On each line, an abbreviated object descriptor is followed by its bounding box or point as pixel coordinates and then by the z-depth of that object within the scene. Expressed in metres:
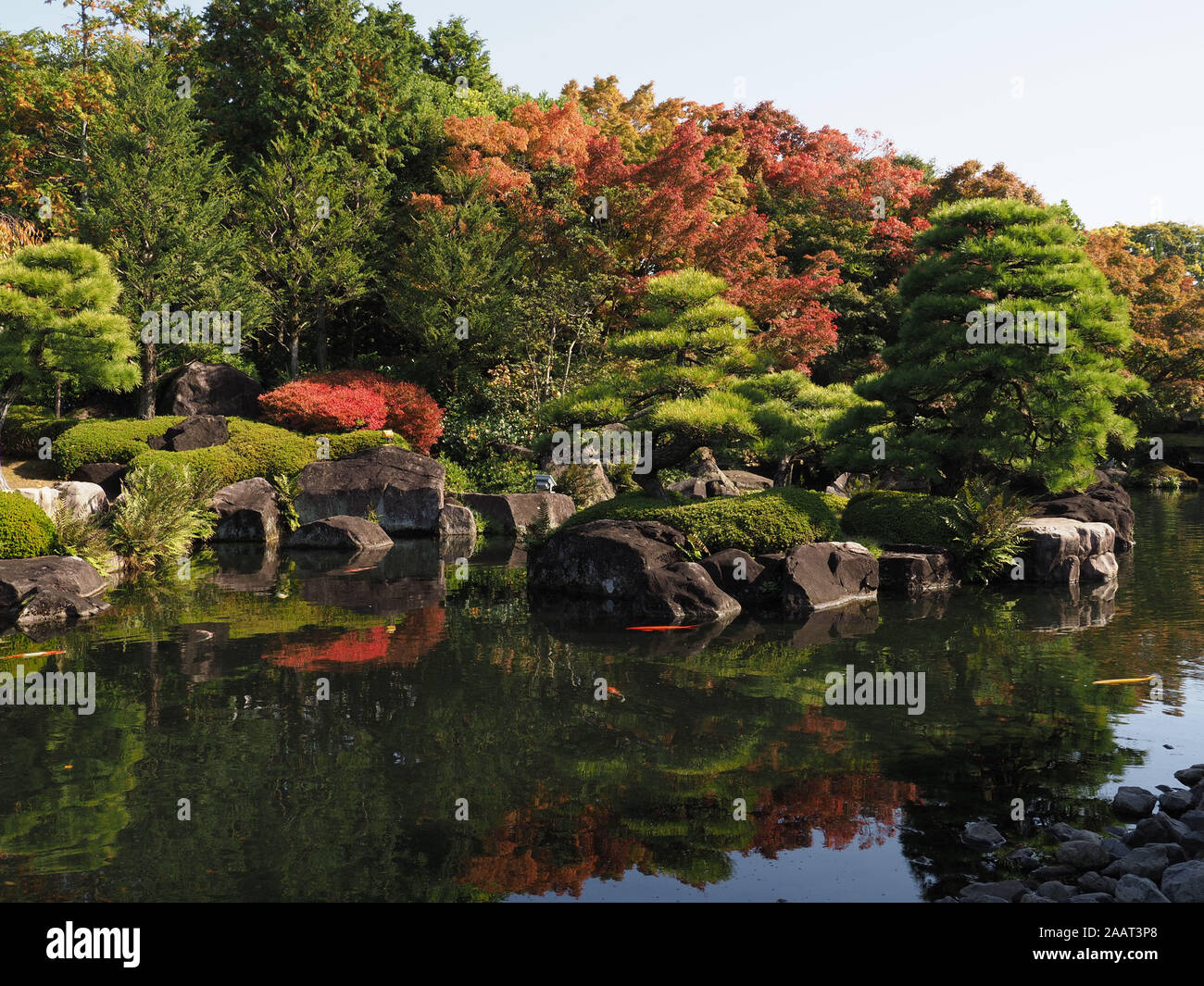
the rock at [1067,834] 4.87
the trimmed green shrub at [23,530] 12.40
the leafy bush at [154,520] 14.75
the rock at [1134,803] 5.40
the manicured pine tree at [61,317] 15.85
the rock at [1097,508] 16.94
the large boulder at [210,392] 23.39
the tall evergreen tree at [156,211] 23.09
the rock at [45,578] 11.41
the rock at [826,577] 11.94
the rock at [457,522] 20.25
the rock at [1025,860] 4.72
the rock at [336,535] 18.39
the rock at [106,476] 19.77
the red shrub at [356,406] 22.41
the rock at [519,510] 20.55
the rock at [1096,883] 4.39
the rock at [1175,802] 5.40
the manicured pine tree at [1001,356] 14.22
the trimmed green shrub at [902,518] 14.45
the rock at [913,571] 13.21
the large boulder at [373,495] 20.39
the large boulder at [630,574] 11.65
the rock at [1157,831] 4.99
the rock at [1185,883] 4.21
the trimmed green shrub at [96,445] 20.12
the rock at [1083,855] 4.66
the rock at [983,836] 4.99
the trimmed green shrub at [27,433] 21.88
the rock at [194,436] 20.72
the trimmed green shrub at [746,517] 12.84
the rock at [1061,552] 13.91
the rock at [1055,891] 4.31
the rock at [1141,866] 4.54
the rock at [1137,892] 4.23
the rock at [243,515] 19.08
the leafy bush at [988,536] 13.95
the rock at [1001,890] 4.35
